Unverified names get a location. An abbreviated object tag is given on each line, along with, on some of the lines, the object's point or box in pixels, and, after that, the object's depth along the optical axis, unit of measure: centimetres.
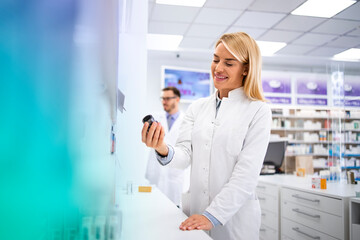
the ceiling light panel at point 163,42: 560
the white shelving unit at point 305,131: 665
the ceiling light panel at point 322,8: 407
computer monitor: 358
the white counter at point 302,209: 196
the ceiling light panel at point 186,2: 417
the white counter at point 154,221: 94
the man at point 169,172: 356
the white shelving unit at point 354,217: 185
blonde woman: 116
